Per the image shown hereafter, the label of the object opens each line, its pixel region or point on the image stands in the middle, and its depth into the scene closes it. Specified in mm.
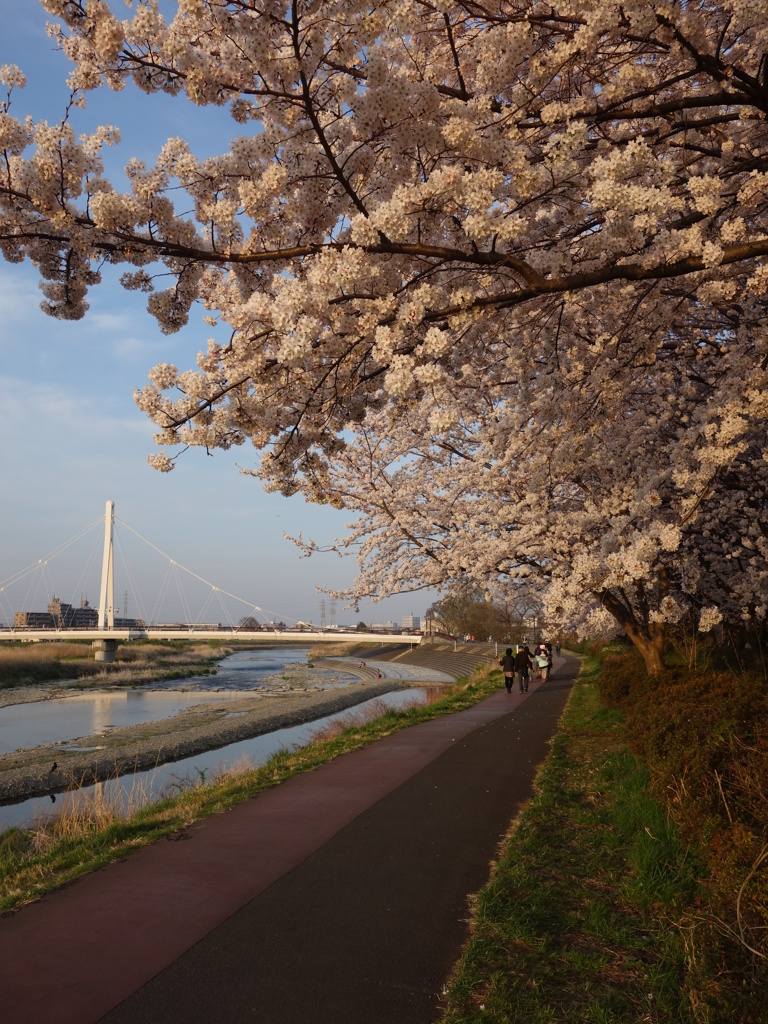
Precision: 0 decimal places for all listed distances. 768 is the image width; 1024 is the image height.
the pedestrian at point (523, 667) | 22375
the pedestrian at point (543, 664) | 27766
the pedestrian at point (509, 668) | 22152
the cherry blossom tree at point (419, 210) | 4184
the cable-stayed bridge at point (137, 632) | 56156
